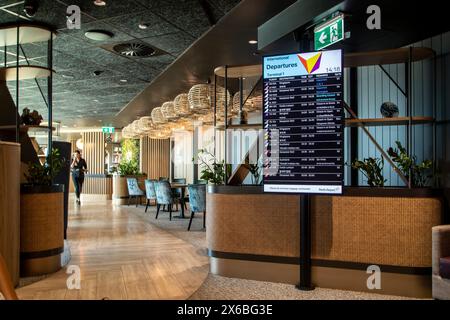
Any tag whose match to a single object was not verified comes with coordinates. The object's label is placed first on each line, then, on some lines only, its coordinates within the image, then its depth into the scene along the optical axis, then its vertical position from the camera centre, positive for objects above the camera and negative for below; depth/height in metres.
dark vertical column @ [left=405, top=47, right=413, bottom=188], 3.65 +0.30
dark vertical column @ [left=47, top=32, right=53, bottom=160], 4.95 +0.72
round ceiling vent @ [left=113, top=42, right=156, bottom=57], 6.55 +1.95
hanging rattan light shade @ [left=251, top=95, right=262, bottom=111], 6.87 +1.08
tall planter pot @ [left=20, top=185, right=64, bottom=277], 4.25 -0.71
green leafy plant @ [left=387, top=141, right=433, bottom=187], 3.67 -0.01
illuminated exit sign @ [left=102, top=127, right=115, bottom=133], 17.19 +1.57
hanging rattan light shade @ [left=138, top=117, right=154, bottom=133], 10.42 +1.10
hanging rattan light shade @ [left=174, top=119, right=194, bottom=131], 8.52 +0.94
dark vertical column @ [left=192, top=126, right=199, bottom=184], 12.91 +0.60
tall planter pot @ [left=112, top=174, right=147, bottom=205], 12.88 -0.73
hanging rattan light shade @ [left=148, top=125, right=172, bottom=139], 10.00 +0.90
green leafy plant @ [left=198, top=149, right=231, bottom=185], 4.88 -0.12
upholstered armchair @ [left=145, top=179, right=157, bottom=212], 10.05 -0.59
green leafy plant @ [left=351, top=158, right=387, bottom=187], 3.84 -0.05
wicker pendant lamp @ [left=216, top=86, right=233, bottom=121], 6.89 +1.12
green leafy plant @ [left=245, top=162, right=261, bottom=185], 4.60 -0.03
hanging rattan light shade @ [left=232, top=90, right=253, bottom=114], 7.06 +1.09
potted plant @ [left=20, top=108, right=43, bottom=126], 4.97 +0.59
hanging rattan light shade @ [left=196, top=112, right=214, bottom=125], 7.33 +0.91
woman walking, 11.81 -0.06
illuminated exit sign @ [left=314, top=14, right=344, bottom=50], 3.73 +1.28
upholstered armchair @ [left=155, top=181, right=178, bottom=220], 8.65 -0.61
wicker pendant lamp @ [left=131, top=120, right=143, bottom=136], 11.24 +1.05
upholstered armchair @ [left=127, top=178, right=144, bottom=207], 11.43 -0.63
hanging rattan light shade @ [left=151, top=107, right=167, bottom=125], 9.19 +1.13
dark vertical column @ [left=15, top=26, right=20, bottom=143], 4.59 +0.53
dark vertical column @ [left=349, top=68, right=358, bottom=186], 5.29 +0.71
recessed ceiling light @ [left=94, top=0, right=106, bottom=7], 4.71 +1.93
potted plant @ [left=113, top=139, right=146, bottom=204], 12.88 -0.42
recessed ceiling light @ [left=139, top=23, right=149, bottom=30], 5.50 +1.94
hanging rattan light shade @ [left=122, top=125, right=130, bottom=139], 12.82 +1.09
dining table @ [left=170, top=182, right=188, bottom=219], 8.98 -0.71
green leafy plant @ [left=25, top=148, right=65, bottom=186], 4.54 -0.07
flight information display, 3.51 +0.39
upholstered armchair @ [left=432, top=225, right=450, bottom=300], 3.18 -0.74
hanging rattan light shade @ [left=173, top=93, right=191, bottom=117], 7.60 +1.16
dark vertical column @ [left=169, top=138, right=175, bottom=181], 15.37 +0.20
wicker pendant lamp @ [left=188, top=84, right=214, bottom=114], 6.61 +1.14
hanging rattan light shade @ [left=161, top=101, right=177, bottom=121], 8.31 +1.15
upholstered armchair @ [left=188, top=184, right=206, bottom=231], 7.22 -0.57
